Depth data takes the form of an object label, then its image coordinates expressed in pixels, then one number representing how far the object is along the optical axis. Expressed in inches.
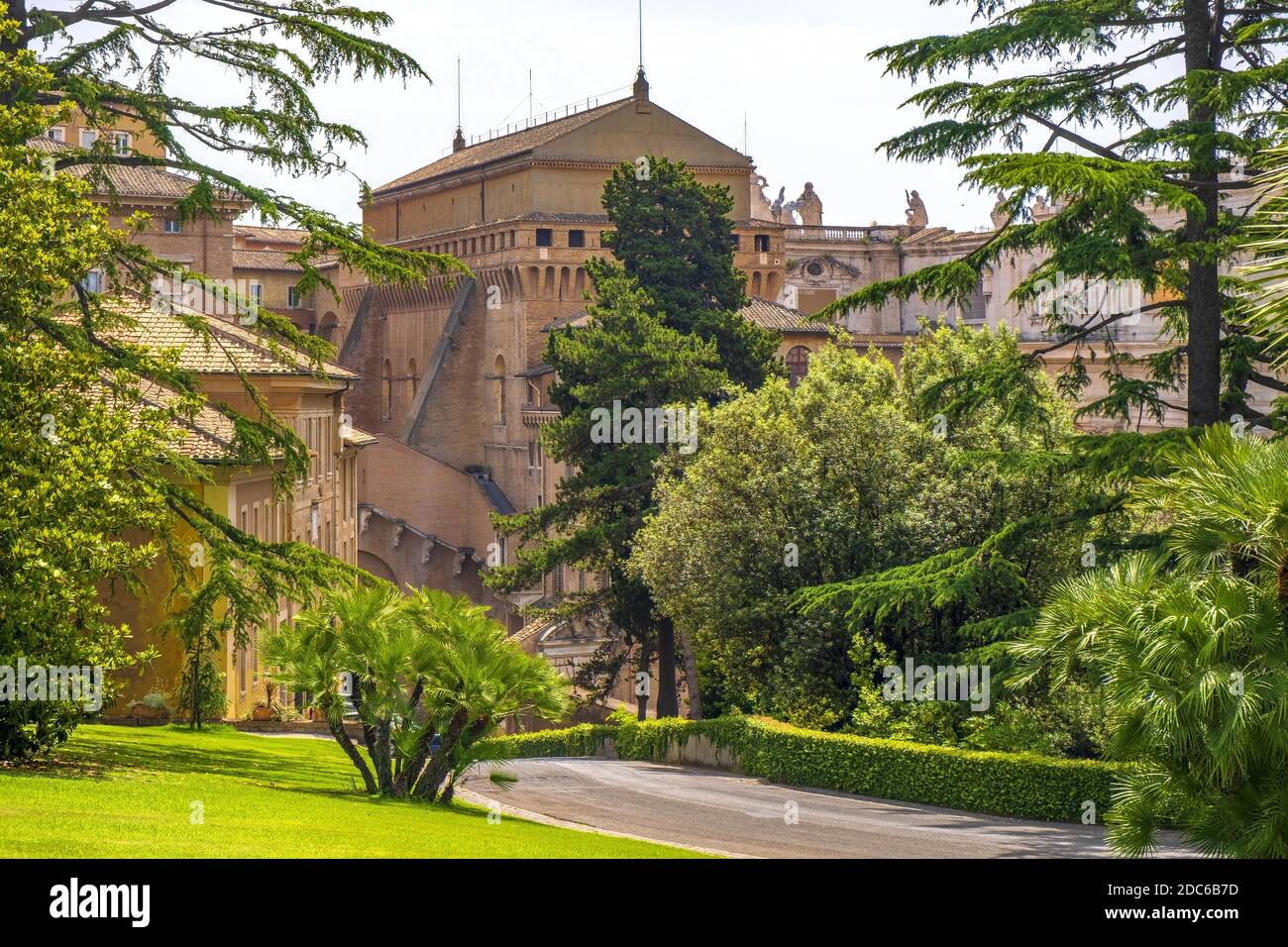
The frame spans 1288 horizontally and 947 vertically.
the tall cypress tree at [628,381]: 1991.9
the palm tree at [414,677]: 837.8
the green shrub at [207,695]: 1191.6
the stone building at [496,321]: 3521.2
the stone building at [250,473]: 1206.9
